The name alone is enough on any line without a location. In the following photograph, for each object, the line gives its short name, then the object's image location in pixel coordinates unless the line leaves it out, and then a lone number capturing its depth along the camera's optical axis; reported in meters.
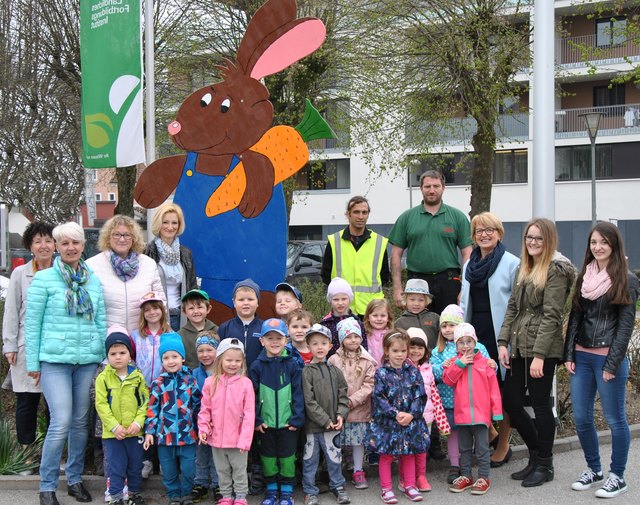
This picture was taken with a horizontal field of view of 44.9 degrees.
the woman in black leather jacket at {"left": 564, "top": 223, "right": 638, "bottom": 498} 5.28
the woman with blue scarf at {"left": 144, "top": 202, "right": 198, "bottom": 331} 6.45
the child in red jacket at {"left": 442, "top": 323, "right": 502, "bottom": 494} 5.59
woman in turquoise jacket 5.36
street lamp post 20.73
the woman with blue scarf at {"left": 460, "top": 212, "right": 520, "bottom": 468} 5.96
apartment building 33.03
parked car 16.33
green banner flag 8.87
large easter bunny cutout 7.11
